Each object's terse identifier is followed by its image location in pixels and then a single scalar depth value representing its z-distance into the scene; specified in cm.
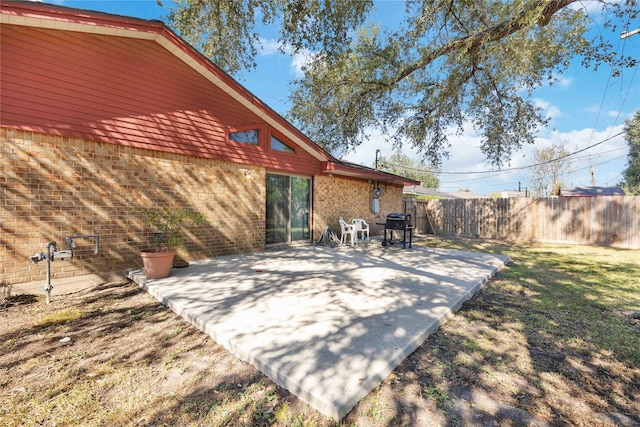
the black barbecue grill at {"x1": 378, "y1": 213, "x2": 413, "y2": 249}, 842
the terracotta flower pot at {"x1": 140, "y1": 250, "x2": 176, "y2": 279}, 455
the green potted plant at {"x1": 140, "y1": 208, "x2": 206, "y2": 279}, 458
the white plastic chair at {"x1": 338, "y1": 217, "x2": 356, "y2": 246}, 898
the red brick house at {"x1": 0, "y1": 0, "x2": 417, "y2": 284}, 409
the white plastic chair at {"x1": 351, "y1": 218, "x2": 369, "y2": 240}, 939
